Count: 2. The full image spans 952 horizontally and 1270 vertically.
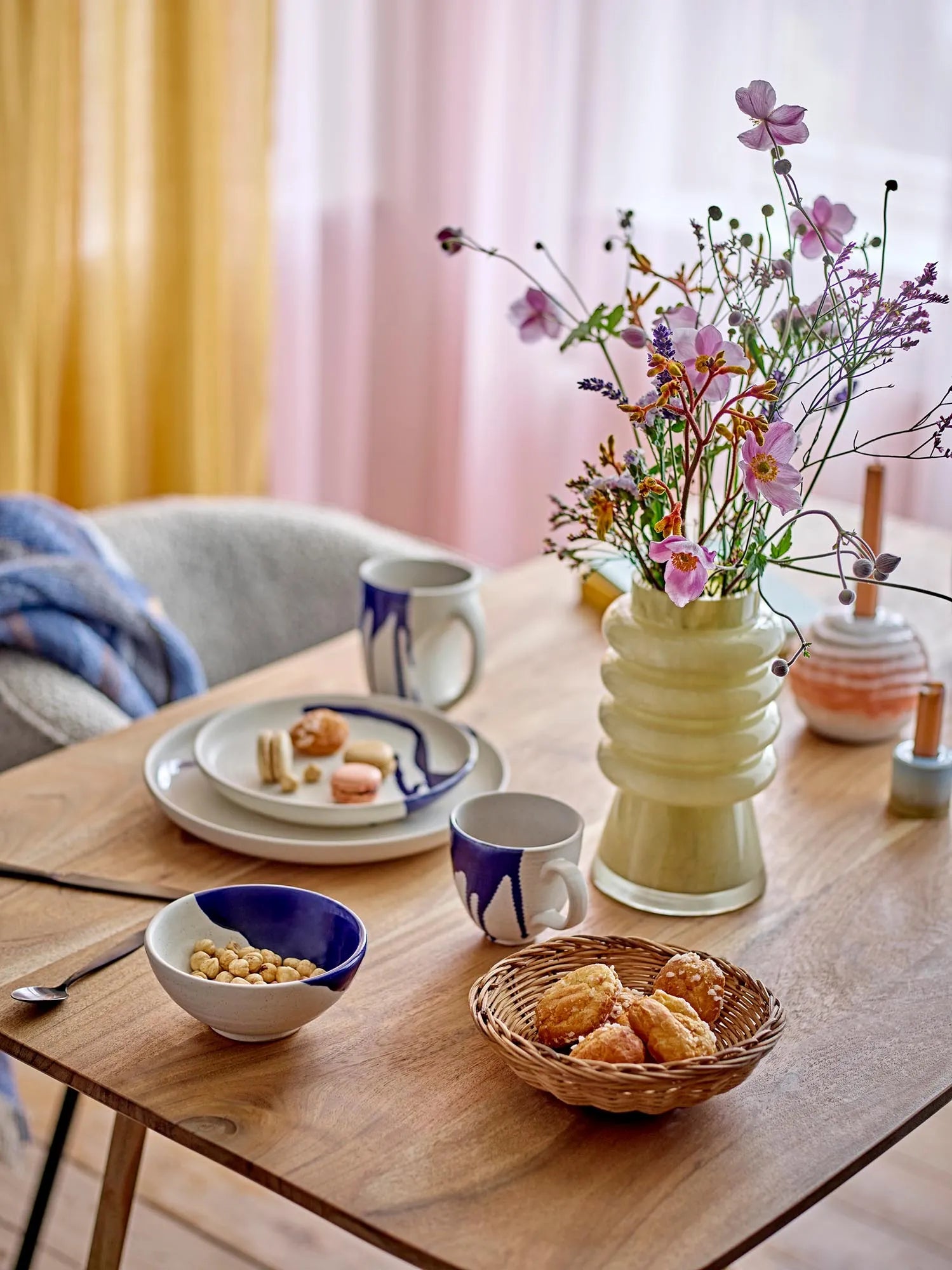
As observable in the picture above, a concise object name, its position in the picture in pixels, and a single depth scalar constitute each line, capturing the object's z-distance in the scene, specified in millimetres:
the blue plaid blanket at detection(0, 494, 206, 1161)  1551
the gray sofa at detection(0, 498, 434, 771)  2092
